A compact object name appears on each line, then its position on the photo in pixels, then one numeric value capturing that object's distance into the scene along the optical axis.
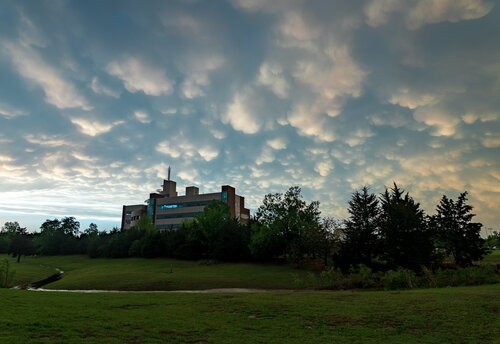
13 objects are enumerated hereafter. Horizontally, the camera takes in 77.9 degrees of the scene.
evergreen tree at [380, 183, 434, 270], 35.88
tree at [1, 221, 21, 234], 170.75
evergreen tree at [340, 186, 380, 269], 41.25
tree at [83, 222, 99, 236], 119.79
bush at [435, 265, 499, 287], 29.06
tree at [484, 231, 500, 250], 119.79
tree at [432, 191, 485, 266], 48.75
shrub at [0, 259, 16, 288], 37.16
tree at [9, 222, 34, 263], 88.25
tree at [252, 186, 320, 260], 57.91
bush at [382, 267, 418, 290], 28.78
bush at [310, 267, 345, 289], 33.44
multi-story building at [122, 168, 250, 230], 127.75
